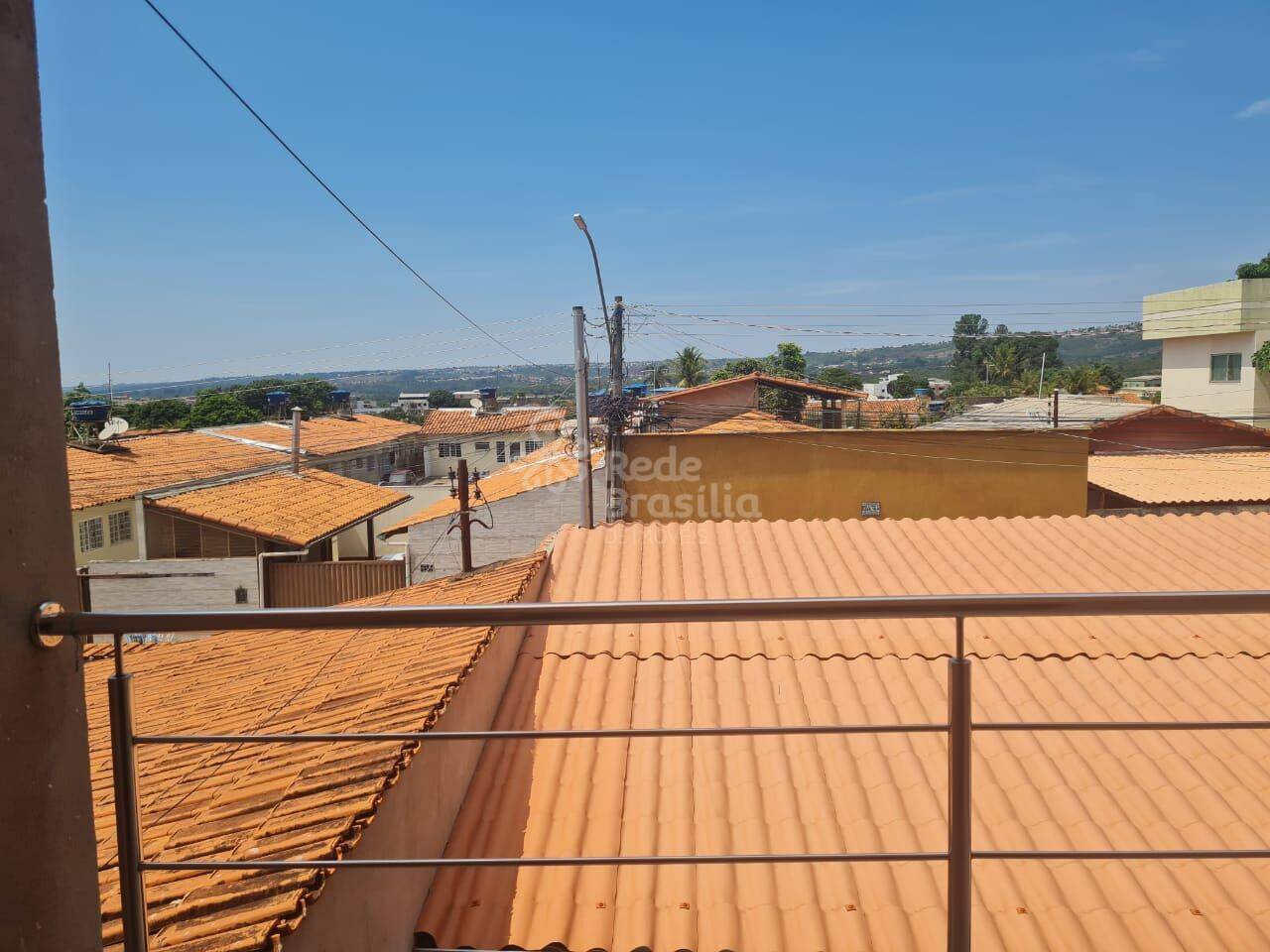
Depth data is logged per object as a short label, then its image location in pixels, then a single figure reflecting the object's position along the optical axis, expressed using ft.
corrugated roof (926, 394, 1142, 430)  76.30
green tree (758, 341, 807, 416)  93.73
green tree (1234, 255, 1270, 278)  142.30
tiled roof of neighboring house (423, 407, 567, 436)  118.01
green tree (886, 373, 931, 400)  210.79
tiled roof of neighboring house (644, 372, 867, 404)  92.63
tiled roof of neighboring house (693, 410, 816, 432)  72.33
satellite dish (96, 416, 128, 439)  63.31
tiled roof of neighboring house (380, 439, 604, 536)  55.16
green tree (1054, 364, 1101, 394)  178.70
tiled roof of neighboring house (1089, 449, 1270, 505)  59.97
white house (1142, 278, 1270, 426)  105.40
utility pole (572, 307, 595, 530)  38.86
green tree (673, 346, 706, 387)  157.17
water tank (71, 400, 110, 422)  67.29
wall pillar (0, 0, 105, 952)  4.55
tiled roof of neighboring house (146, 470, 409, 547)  51.88
